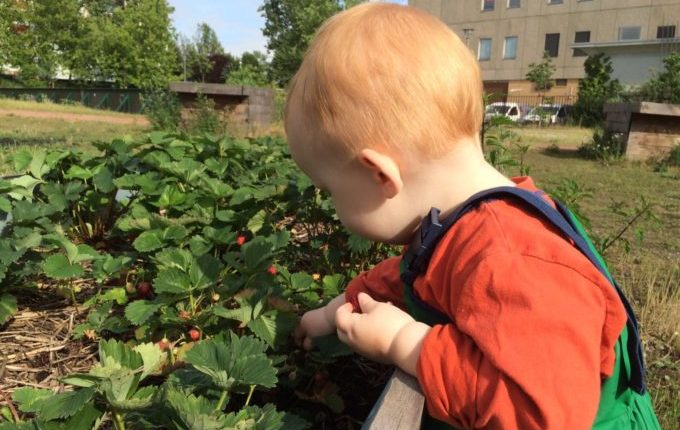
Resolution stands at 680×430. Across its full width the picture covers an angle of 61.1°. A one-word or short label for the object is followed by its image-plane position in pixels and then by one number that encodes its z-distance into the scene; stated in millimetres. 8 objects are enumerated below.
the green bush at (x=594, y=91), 23500
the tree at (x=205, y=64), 50375
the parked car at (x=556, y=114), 24070
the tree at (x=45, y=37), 37594
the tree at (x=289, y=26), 41938
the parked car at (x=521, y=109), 30006
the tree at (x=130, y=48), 40344
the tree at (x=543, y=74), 40812
